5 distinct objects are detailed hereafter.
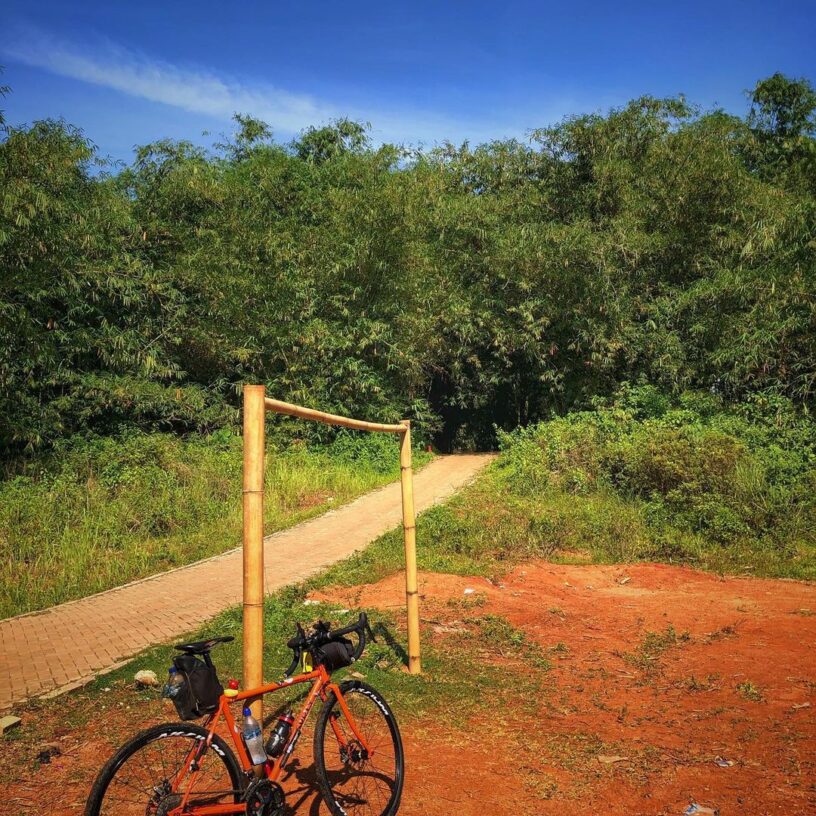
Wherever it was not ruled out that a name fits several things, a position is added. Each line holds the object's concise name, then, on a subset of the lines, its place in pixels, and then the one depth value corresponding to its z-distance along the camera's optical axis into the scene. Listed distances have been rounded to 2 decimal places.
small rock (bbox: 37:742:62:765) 4.29
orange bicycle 2.90
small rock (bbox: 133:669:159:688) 5.43
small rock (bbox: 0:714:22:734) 4.67
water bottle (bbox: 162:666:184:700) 2.90
